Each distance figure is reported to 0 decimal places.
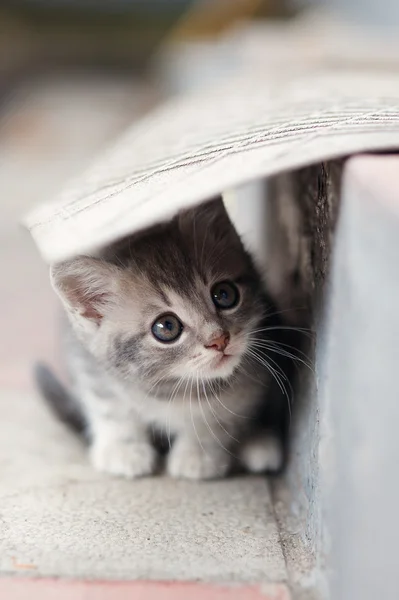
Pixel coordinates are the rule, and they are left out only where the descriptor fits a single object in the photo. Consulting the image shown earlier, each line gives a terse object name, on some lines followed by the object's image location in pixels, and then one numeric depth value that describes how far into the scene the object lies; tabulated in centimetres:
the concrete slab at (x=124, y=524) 39
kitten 43
